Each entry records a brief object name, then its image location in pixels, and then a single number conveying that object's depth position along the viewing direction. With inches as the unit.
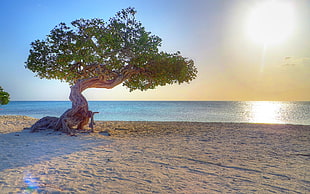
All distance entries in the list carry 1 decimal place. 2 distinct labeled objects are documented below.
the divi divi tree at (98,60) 499.5
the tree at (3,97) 1201.4
